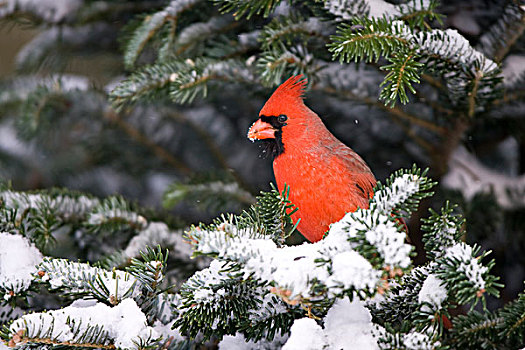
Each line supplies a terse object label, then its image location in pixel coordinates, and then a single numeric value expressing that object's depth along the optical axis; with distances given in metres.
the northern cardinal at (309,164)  3.73
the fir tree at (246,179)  3.64
